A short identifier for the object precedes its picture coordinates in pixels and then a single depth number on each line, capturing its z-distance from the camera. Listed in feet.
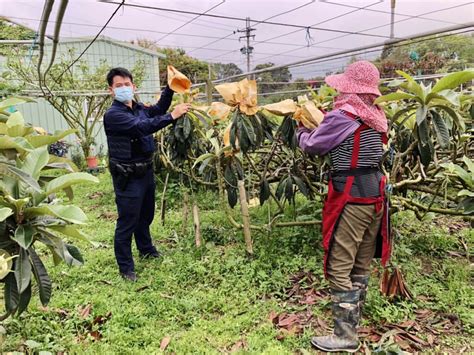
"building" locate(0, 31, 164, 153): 36.40
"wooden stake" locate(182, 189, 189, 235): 12.24
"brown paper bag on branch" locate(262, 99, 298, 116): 8.58
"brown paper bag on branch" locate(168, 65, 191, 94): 8.95
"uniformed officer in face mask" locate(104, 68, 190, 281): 9.42
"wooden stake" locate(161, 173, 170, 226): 13.62
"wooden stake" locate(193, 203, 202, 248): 11.40
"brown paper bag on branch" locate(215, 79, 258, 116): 8.52
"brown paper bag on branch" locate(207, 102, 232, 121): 8.71
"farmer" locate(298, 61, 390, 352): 6.75
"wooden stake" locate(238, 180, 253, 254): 9.84
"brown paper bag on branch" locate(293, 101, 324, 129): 7.64
